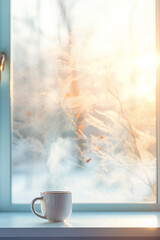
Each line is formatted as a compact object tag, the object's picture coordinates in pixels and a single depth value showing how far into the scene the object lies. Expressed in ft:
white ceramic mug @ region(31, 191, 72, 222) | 4.91
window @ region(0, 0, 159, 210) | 5.58
